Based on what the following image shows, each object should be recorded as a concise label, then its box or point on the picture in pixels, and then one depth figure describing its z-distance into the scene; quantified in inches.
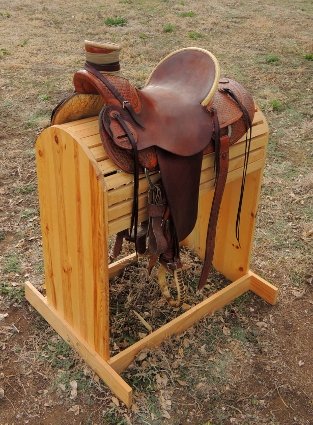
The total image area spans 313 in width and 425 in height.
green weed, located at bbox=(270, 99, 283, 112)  204.7
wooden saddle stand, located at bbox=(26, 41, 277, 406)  75.0
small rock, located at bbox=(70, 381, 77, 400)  90.0
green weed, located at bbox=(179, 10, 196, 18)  328.5
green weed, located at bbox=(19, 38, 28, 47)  262.3
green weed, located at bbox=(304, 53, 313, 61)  259.8
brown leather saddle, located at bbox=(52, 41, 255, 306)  75.5
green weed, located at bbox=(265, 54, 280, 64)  255.9
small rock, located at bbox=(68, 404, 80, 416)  87.5
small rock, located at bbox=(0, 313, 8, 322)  105.4
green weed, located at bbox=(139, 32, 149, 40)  281.9
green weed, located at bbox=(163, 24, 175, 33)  296.2
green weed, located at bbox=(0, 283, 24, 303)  110.3
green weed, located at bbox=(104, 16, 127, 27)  305.0
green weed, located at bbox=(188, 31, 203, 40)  288.4
